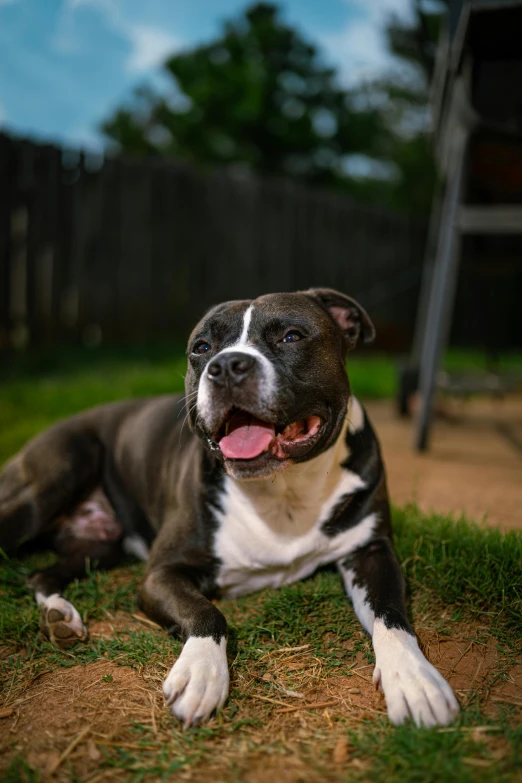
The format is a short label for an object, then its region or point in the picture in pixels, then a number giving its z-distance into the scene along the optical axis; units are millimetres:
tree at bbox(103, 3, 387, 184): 15195
